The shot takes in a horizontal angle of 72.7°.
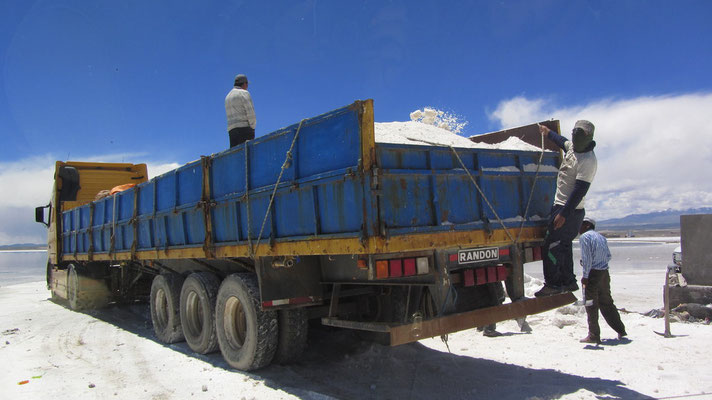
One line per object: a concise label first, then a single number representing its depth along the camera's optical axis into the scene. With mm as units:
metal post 6102
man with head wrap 4531
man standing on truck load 6480
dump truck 3801
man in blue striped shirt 6191
